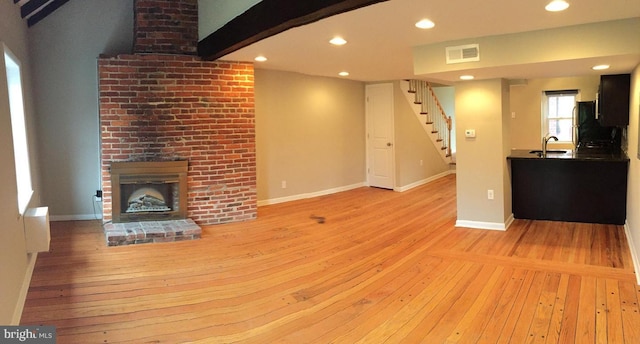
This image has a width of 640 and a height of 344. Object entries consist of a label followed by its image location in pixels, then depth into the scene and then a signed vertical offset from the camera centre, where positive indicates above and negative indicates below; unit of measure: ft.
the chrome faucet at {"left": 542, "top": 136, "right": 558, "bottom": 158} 18.24 -0.49
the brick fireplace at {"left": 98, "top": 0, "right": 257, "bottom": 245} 16.90 +1.39
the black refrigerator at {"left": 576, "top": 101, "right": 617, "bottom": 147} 21.76 +0.31
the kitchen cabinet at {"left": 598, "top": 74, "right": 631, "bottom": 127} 15.89 +1.34
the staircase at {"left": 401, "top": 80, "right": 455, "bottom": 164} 28.04 +1.76
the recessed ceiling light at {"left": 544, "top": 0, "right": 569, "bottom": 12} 9.88 +3.04
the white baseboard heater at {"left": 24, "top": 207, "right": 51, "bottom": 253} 11.85 -2.22
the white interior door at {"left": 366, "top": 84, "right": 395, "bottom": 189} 26.40 +0.34
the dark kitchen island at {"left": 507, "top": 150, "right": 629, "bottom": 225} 16.97 -2.02
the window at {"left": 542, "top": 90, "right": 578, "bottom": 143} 27.94 +1.42
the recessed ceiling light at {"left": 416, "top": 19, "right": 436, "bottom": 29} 11.55 +3.14
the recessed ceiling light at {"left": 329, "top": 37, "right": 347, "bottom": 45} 13.71 +3.27
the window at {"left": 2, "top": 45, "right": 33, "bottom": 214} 14.35 +0.69
